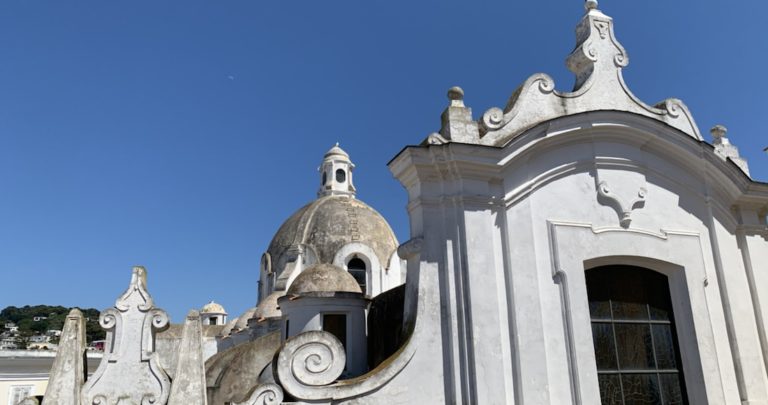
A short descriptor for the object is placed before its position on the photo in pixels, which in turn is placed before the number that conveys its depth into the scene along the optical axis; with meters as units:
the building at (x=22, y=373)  21.23
